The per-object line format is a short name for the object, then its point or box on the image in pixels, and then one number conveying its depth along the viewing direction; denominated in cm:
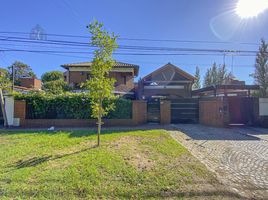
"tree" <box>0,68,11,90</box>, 1027
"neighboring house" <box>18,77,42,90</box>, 3300
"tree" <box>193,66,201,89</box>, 4338
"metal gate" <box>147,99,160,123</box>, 1193
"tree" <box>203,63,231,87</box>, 3523
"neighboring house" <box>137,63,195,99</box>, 1875
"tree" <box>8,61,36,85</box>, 4319
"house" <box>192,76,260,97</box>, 1203
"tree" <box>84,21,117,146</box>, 593
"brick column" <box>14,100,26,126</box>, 1052
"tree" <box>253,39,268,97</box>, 1981
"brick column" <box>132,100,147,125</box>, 1128
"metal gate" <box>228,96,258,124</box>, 1168
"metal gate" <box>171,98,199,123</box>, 1234
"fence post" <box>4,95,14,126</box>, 1053
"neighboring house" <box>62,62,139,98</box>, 1992
